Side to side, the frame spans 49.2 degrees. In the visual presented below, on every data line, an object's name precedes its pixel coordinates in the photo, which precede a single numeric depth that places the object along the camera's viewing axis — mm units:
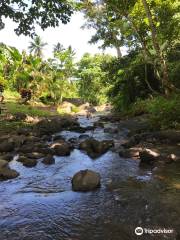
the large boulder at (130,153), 5629
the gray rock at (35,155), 5772
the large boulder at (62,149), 6119
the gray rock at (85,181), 4012
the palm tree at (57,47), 28905
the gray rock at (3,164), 4880
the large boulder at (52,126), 8866
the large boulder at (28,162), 5267
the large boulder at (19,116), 10296
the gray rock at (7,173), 4585
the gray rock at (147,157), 5134
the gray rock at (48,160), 5406
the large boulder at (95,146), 6203
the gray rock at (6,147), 6436
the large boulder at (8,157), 5668
